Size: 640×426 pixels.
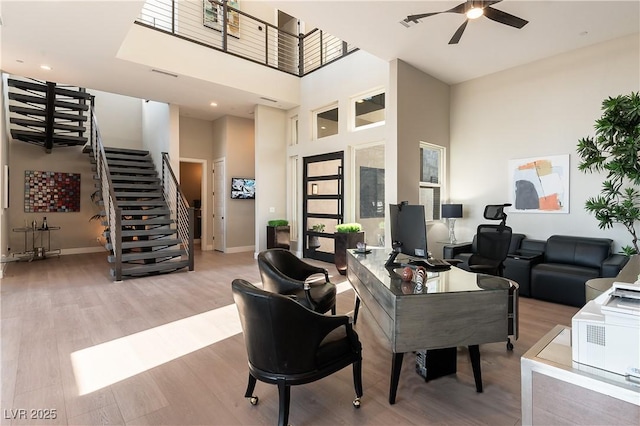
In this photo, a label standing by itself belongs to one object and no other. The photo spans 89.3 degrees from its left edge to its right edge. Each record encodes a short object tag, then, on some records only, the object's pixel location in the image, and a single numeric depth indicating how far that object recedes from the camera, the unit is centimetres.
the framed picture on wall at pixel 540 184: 504
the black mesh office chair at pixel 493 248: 380
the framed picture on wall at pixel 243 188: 878
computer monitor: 247
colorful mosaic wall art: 801
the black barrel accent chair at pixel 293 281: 300
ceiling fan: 326
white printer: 117
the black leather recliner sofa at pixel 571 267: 419
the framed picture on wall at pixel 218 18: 818
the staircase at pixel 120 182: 588
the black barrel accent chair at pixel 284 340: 180
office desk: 197
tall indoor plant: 372
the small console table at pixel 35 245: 748
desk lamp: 586
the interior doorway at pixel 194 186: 997
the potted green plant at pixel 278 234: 756
